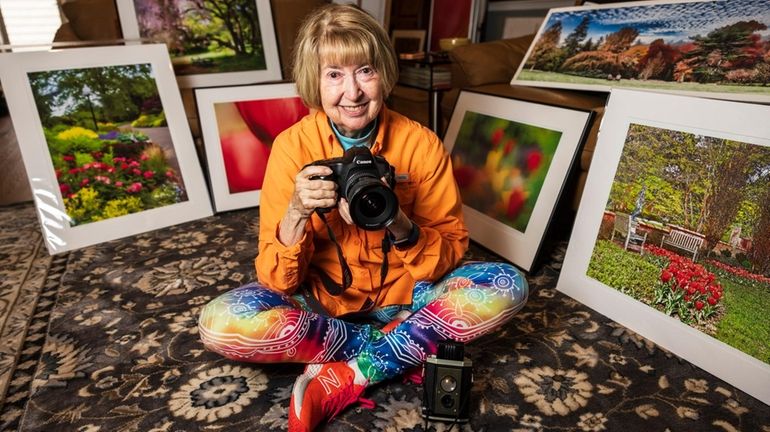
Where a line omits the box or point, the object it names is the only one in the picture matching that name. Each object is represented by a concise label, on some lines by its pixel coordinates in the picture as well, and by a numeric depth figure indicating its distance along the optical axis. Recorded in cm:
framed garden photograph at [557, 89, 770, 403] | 123
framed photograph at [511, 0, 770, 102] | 155
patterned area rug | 115
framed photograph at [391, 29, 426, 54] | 350
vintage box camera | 105
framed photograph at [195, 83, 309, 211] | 235
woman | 108
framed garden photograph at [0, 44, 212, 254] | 198
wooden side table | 271
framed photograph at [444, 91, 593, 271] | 177
